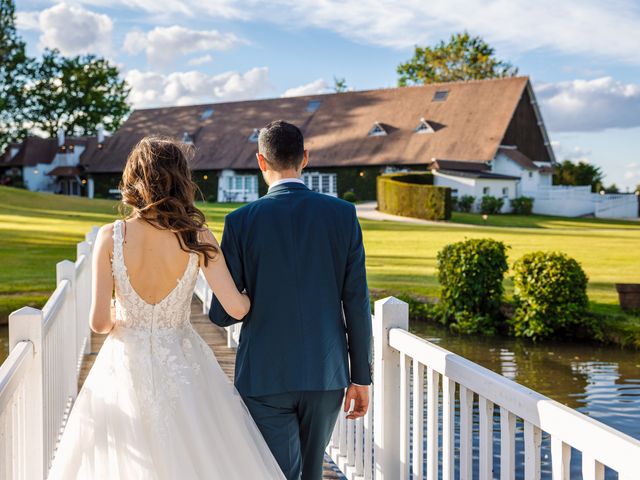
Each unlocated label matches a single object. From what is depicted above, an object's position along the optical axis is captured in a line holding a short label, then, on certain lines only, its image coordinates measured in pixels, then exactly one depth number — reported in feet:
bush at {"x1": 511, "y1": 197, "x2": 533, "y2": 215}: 128.30
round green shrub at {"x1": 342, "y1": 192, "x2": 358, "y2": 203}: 135.73
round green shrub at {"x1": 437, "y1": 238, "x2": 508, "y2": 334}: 40.86
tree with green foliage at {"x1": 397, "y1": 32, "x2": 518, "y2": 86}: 197.98
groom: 10.05
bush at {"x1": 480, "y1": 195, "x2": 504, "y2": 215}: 123.54
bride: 10.16
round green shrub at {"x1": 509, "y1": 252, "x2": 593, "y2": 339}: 37.96
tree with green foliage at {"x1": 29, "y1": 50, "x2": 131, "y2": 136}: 213.05
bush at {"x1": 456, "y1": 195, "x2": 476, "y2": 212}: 124.77
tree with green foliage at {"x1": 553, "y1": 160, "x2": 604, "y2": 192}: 157.40
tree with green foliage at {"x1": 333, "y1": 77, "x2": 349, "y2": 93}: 238.27
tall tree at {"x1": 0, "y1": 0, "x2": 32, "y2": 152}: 206.59
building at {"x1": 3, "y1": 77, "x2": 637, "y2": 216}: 132.87
